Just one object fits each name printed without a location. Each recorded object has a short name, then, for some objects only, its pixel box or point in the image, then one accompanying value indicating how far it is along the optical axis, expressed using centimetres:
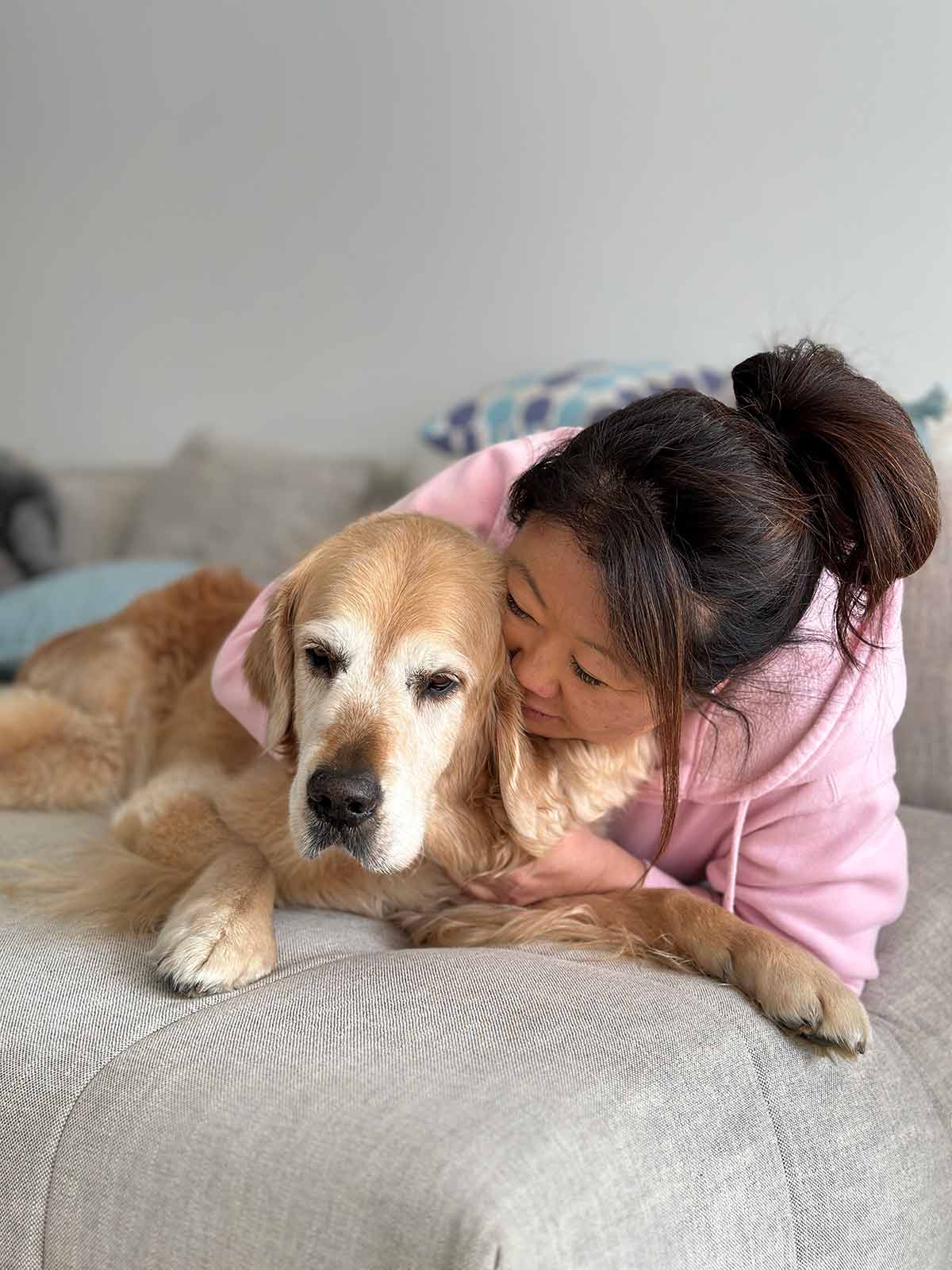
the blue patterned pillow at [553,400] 304
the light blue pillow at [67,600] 332
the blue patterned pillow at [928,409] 247
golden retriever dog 137
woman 138
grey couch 98
